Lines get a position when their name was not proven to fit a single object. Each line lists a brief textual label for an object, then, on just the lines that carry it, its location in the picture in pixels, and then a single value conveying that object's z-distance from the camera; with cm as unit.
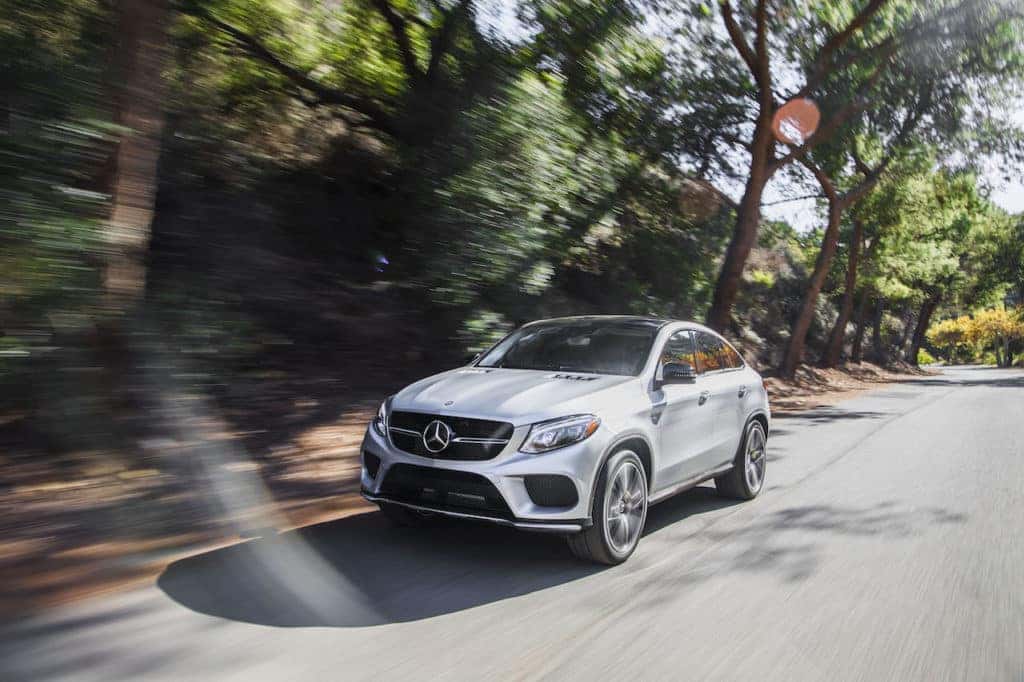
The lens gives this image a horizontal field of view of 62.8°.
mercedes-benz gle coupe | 502
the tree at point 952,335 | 9690
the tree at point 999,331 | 8281
